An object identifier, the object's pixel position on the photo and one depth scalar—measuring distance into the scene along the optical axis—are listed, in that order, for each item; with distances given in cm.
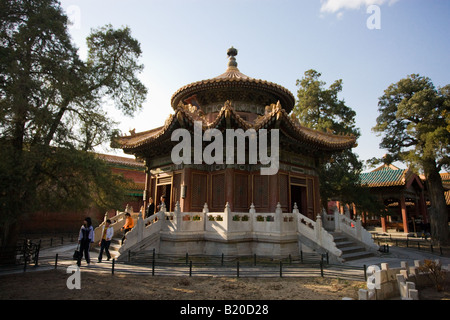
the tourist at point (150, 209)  1318
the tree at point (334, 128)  1928
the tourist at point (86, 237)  987
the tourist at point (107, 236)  1080
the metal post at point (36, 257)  954
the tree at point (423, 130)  1825
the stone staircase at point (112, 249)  1166
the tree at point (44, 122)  736
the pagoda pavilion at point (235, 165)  1221
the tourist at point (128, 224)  1205
